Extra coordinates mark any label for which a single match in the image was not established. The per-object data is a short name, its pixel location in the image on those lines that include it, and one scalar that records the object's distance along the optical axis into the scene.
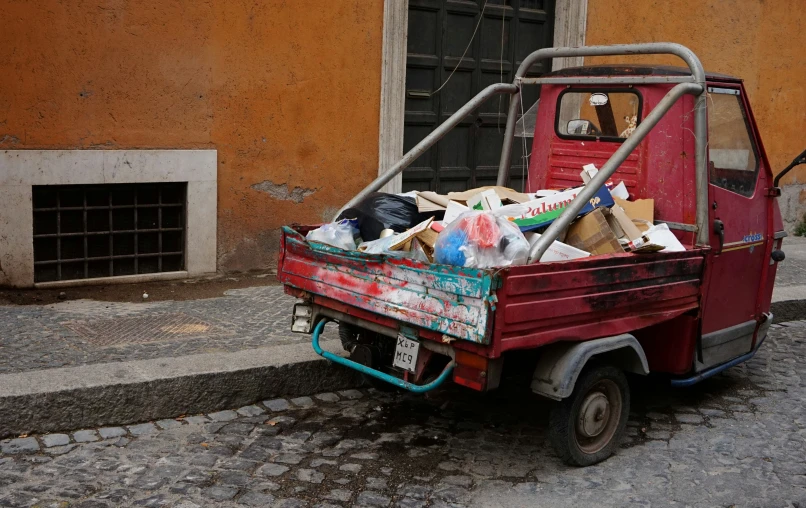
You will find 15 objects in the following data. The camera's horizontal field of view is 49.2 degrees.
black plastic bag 4.52
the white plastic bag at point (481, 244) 3.69
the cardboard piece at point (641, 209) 4.56
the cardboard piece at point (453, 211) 4.36
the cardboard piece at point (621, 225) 4.30
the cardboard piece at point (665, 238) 4.41
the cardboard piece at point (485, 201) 4.45
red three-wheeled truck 3.67
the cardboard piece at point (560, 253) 3.98
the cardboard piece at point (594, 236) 4.09
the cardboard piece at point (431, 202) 4.56
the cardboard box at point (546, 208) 4.15
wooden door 8.23
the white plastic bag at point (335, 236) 4.45
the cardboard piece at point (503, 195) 4.68
